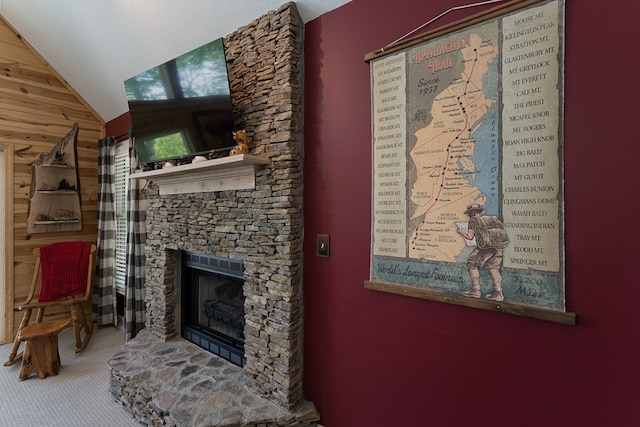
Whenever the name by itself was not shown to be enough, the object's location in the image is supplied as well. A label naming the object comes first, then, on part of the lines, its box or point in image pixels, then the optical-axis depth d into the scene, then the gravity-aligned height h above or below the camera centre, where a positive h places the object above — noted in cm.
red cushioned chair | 284 -70
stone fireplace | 167 -29
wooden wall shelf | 315 +23
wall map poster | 108 +21
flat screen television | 180 +72
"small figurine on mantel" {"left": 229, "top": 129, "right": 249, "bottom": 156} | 178 +42
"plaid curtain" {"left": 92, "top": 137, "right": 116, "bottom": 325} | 337 -38
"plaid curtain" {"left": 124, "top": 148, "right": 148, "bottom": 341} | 281 -45
